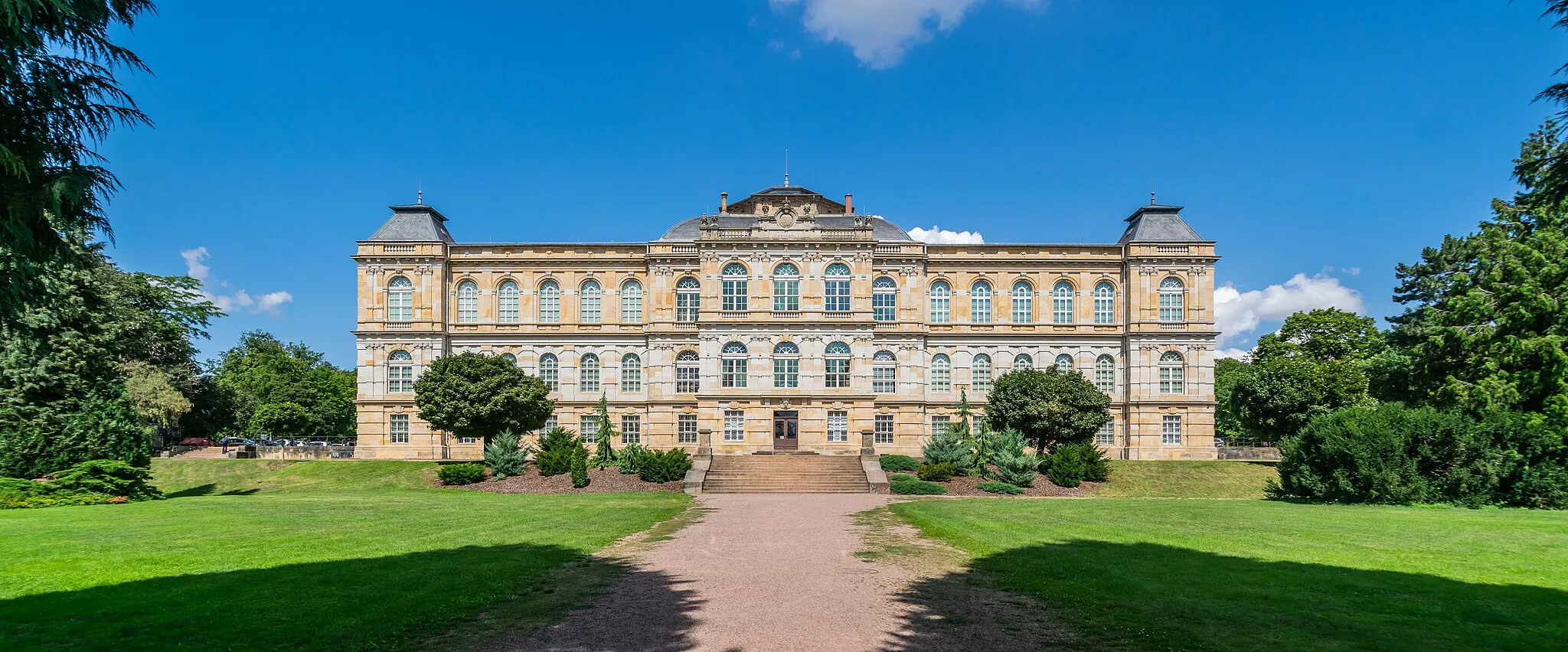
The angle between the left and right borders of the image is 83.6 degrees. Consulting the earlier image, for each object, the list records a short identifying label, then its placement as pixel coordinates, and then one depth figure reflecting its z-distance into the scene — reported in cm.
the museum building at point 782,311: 5062
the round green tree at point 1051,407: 4212
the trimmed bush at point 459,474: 3947
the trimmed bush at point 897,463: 4244
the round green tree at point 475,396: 4162
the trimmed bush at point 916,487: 3681
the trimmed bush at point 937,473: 3878
